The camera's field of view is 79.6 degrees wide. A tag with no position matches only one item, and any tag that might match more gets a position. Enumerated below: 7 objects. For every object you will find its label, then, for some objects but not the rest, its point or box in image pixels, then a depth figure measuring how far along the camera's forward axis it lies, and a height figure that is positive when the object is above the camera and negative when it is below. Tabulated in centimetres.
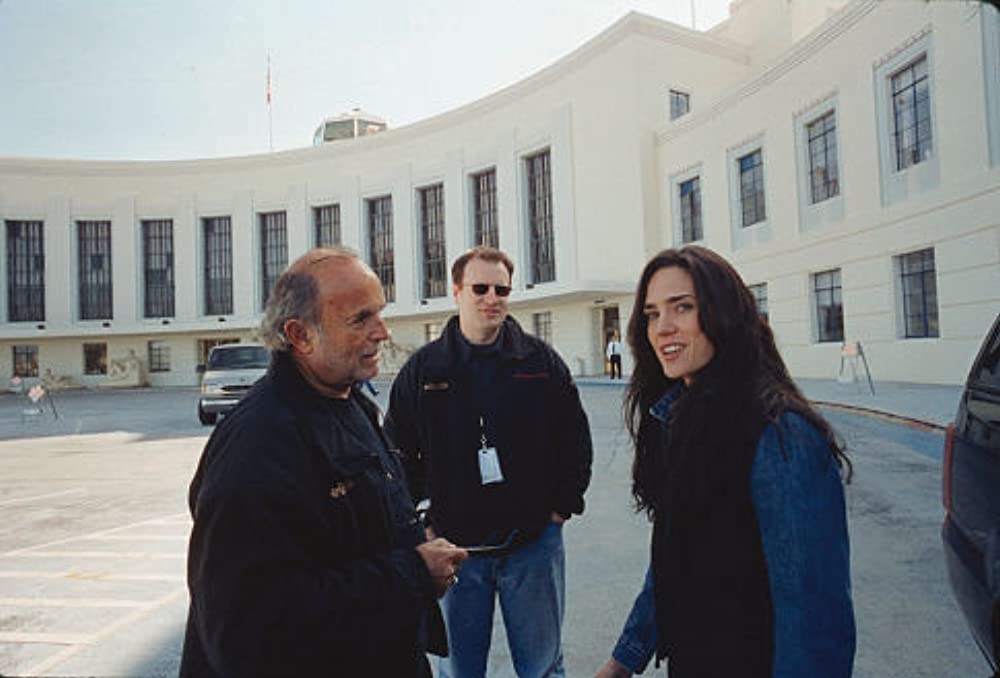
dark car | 198 -58
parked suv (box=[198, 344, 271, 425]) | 1442 -25
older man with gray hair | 120 -35
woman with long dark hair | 131 -36
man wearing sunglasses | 252 -46
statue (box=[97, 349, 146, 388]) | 4009 -20
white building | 1379 +647
